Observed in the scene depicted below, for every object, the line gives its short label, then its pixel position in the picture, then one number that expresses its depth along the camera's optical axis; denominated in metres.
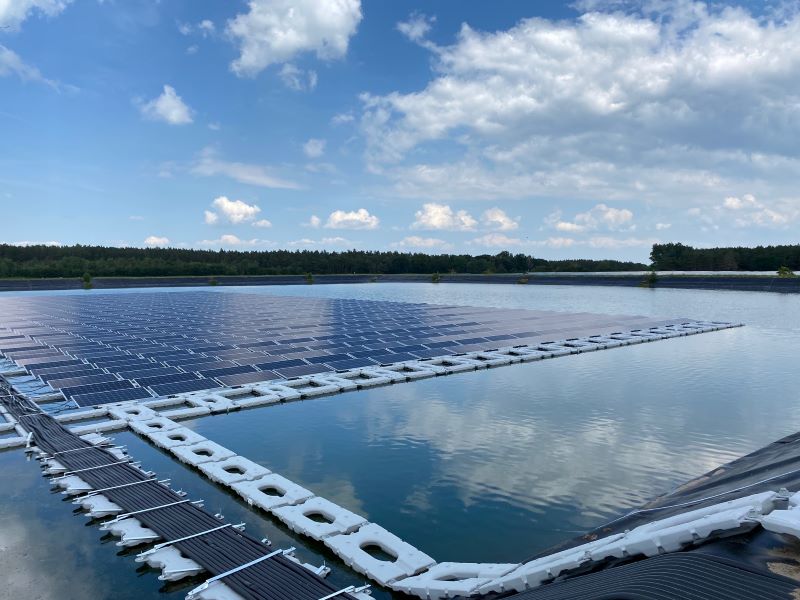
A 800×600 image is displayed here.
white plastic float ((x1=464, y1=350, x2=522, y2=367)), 22.27
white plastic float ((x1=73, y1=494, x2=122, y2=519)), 9.08
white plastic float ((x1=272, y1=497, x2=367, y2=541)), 8.51
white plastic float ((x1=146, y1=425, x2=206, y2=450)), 12.60
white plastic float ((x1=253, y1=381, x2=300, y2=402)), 17.09
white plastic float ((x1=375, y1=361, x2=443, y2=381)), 19.91
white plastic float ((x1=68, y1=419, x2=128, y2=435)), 13.51
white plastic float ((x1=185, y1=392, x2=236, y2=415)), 15.69
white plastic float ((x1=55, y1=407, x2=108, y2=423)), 14.49
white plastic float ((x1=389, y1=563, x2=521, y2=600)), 6.93
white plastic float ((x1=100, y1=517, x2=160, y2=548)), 8.16
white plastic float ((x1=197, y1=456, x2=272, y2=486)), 10.57
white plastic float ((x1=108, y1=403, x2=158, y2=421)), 14.60
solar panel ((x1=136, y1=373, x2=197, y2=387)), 18.20
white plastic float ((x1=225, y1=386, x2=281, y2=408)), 16.30
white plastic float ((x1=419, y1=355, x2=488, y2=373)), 21.16
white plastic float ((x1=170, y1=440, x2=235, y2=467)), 11.59
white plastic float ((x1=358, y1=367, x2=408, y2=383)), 19.45
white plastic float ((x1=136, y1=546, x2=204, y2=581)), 7.31
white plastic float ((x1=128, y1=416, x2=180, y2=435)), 13.61
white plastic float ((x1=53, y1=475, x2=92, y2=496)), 9.93
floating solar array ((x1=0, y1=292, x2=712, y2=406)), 19.31
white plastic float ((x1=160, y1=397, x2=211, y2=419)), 14.91
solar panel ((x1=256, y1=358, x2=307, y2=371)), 20.69
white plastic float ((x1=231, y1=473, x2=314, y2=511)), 9.49
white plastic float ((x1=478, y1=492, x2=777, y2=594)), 5.63
